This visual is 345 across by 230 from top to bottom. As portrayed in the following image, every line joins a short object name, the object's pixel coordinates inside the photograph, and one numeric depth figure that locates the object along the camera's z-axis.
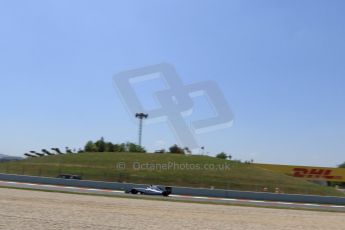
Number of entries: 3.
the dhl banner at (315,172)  84.00
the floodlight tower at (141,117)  89.03
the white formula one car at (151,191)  41.34
